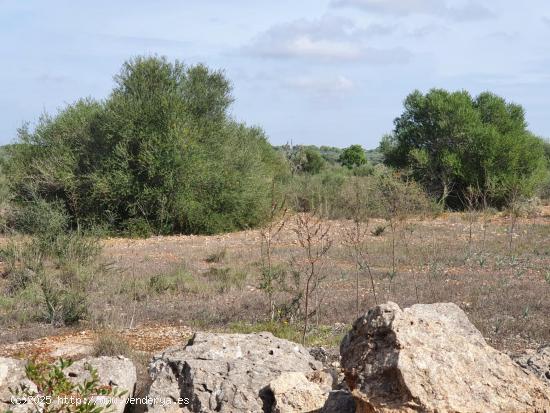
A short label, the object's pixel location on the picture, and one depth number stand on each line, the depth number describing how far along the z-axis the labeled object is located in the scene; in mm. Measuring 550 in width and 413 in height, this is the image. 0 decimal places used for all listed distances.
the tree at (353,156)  51438
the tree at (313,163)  42609
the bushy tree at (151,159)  23359
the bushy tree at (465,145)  30219
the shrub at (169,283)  11906
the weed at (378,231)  21375
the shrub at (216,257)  16366
